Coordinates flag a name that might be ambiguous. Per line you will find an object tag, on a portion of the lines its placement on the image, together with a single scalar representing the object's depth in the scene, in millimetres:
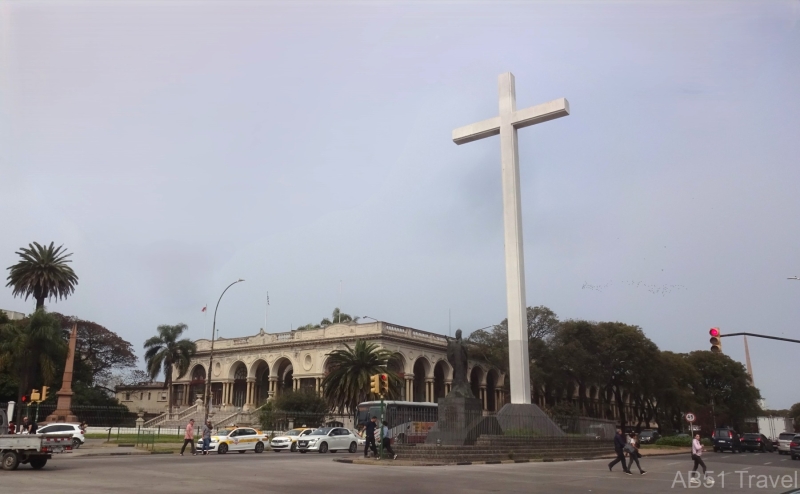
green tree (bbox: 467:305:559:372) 56219
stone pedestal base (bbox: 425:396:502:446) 25766
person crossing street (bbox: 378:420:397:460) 24234
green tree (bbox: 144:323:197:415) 67562
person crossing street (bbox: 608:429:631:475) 19984
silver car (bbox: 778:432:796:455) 41188
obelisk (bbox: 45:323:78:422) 43219
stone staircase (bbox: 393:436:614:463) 23516
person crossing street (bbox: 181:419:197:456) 29594
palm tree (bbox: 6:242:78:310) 58153
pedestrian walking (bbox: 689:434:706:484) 19359
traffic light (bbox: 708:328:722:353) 22516
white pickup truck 18688
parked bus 32219
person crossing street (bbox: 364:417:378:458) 24725
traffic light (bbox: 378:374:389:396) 24266
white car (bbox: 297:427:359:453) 33625
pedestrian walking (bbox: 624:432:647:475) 20039
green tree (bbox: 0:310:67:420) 50469
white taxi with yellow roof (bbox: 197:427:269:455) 33000
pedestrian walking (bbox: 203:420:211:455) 30328
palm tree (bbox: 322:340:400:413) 49406
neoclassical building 59938
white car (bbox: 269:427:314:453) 35188
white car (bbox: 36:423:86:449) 34581
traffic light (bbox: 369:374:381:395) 24188
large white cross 29500
